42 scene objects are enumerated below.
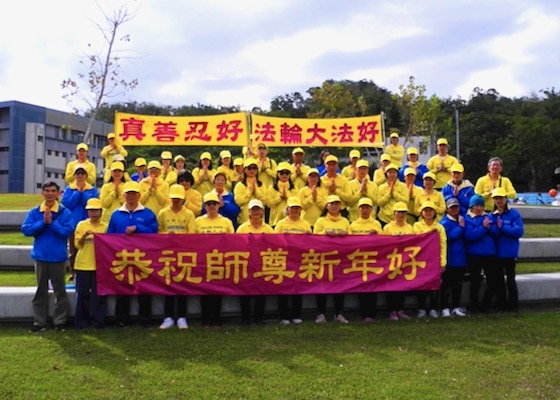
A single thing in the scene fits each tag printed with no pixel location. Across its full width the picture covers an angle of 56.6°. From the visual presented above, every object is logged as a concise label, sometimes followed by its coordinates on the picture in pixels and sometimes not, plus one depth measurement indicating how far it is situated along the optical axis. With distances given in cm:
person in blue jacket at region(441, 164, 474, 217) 802
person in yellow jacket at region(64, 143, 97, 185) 833
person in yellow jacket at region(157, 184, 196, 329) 659
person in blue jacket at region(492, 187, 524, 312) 710
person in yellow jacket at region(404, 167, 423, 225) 790
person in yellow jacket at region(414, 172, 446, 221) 752
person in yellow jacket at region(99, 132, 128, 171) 944
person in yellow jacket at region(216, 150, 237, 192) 895
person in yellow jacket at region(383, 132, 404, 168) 999
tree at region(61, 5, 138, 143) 1584
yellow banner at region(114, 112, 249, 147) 966
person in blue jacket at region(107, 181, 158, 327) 648
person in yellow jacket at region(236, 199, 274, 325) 670
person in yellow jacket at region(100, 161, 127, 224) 744
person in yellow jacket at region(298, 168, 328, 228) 761
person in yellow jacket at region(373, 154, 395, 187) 886
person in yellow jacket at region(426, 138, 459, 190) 890
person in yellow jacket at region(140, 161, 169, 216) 759
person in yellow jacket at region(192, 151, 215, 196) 862
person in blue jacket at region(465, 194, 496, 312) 708
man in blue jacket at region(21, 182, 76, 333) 622
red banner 647
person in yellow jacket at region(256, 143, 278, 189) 864
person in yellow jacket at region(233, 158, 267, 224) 775
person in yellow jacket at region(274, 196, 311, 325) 679
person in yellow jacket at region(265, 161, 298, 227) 791
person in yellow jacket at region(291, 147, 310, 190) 865
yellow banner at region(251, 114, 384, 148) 1055
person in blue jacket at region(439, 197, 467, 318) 711
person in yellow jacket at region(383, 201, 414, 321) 706
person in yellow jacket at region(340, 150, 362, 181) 929
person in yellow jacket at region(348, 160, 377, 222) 803
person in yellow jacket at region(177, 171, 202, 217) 765
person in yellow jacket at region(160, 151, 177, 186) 871
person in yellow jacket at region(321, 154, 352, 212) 795
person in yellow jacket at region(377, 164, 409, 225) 789
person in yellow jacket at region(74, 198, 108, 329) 632
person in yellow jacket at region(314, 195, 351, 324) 689
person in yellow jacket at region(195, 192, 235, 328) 659
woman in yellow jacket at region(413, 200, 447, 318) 702
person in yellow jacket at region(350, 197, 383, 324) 695
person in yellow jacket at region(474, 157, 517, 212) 789
